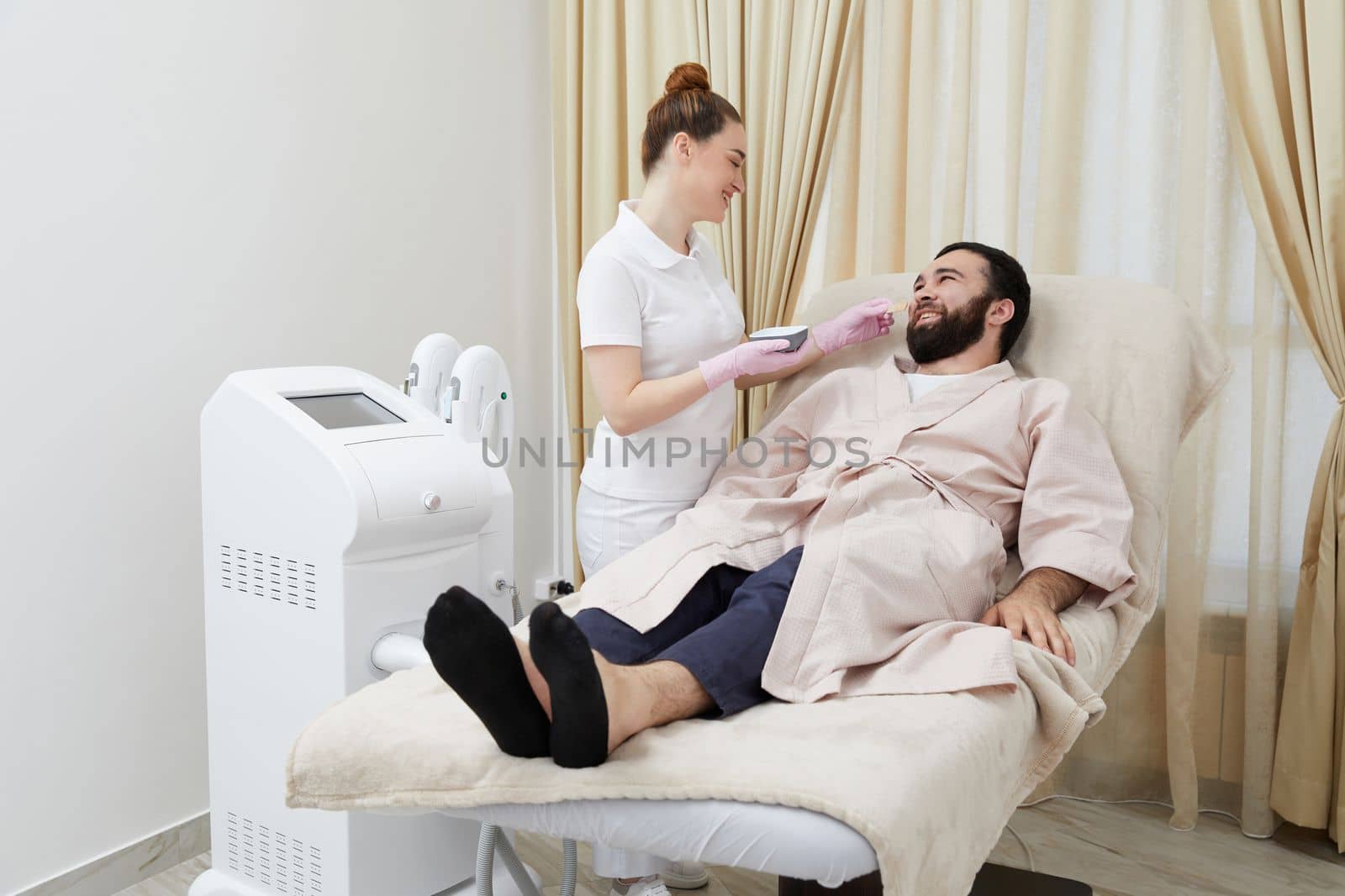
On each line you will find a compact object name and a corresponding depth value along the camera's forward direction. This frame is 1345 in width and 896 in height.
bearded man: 0.98
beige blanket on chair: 0.94
